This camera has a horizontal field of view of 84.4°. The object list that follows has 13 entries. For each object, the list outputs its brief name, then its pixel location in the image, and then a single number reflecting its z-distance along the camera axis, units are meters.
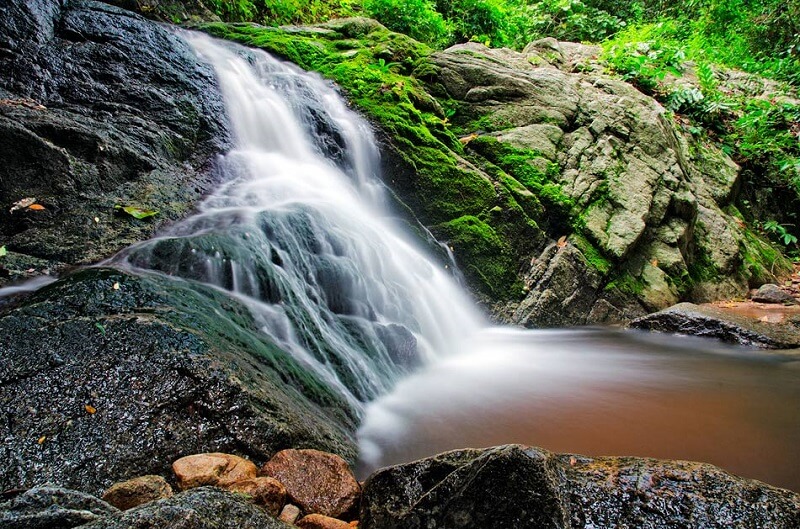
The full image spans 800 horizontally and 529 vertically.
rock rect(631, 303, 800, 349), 5.40
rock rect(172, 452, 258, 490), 1.88
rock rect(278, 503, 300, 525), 1.86
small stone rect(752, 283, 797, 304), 7.41
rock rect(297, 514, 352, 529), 1.79
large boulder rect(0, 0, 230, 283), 3.76
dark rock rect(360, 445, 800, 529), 1.48
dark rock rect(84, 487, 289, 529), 1.19
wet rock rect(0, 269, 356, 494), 1.90
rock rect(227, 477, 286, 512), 1.81
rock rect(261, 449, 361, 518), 1.96
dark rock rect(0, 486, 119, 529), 1.22
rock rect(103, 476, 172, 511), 1.66
